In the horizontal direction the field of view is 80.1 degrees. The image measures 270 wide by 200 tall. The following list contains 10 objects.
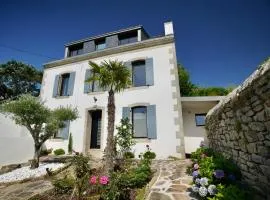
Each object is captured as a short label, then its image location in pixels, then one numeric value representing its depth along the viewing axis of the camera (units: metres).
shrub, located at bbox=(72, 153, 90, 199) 5.49
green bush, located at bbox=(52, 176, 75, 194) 4.41
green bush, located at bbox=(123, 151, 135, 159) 8.51
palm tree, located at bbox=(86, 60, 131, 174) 5.47
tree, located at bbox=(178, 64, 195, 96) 17.80
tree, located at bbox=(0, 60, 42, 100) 20.73
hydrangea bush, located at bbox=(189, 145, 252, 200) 2.47
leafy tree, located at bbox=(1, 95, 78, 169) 7.10
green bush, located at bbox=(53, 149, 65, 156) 10.09
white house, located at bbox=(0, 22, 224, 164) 8.68
